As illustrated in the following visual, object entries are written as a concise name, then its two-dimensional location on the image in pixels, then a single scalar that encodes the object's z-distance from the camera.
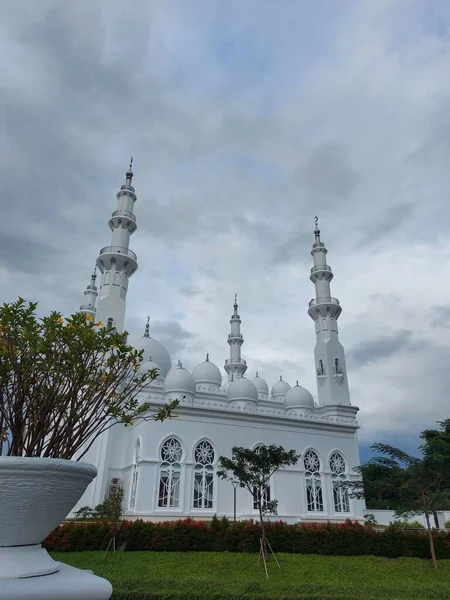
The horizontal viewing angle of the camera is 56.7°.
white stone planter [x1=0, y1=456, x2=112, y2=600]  2.25
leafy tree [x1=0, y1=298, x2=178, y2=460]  3.52
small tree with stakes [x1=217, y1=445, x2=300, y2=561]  14.30
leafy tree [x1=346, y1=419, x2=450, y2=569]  13.59
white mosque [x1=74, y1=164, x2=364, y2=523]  19.41
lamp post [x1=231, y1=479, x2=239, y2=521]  19.66
